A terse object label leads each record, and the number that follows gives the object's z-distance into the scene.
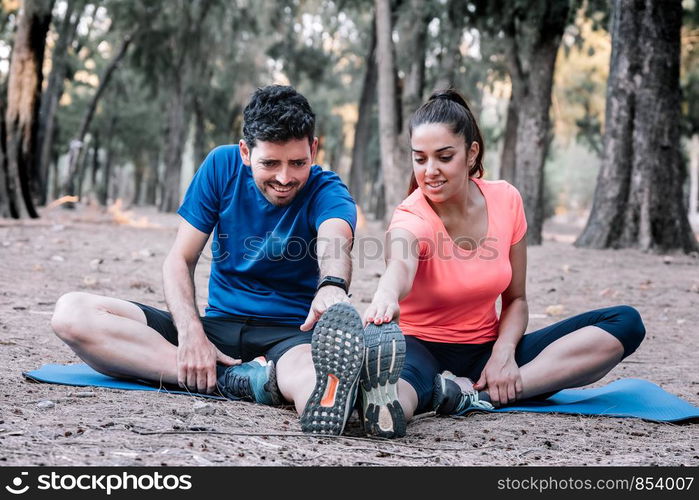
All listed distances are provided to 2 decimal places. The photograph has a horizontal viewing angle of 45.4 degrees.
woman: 3.59
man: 3.65
